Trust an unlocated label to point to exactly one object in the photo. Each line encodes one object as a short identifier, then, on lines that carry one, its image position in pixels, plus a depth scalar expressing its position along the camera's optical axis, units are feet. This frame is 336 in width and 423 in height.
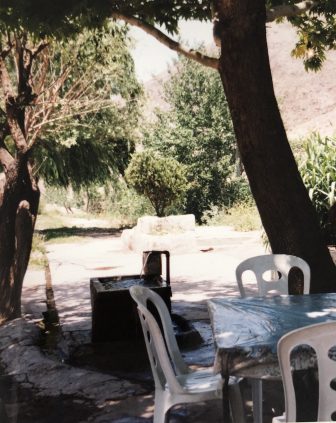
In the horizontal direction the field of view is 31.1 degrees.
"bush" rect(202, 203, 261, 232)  58.36
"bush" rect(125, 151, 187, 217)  62.28
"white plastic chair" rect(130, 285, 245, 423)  10.41
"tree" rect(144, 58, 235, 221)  71.77
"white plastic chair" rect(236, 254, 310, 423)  15.15
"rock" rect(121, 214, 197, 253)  46.98
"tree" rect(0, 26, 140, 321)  24.81
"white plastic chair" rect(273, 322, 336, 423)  7.51
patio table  8.87
